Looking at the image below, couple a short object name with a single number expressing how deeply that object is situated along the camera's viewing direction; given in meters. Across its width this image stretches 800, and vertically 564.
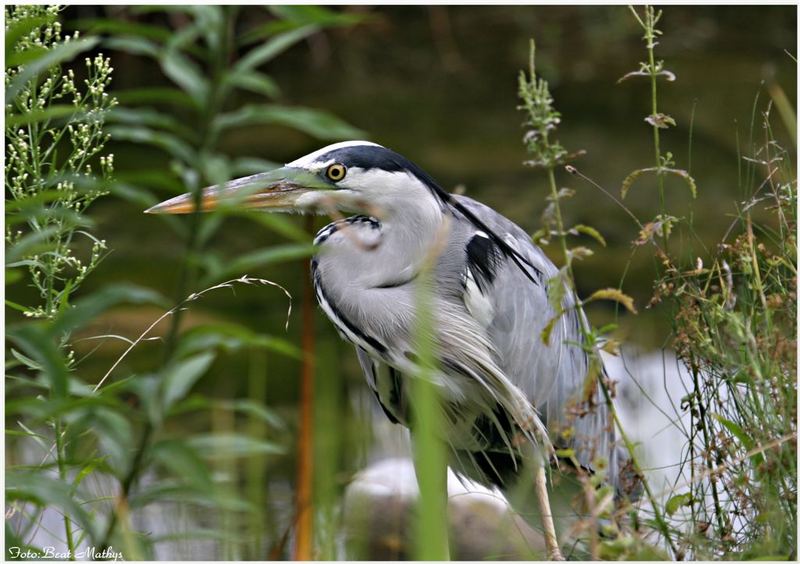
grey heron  5.46
